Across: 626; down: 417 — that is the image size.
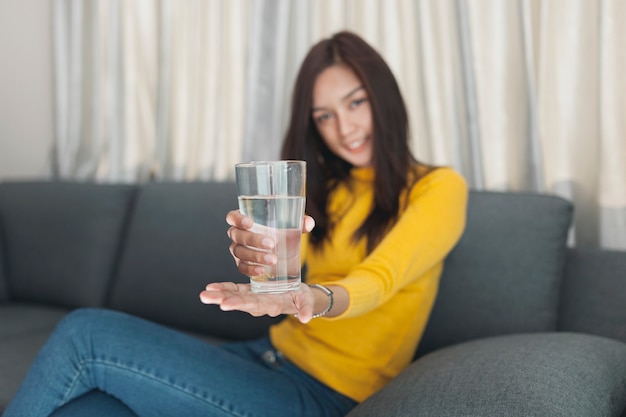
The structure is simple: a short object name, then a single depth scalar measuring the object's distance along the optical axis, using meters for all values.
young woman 1.09
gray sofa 0.93
